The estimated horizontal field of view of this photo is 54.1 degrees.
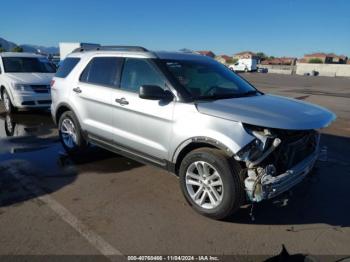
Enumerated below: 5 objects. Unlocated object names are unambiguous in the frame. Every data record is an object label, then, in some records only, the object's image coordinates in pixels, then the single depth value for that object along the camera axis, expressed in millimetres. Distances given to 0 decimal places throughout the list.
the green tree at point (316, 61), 103625
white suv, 9711
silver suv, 3643
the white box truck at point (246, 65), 65125
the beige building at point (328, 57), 118262
